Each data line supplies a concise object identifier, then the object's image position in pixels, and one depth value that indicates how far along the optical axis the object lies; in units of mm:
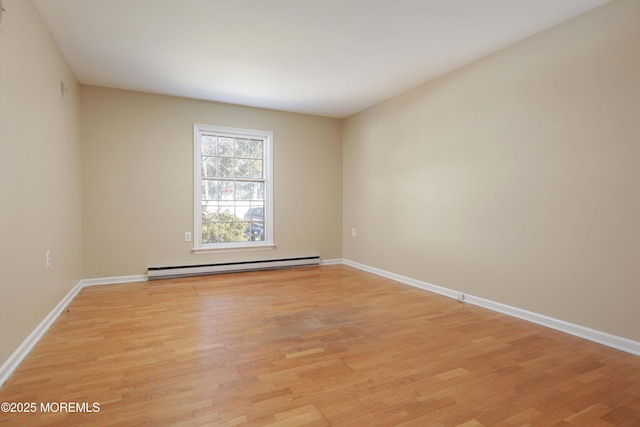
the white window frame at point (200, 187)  4586
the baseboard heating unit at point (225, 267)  4352
